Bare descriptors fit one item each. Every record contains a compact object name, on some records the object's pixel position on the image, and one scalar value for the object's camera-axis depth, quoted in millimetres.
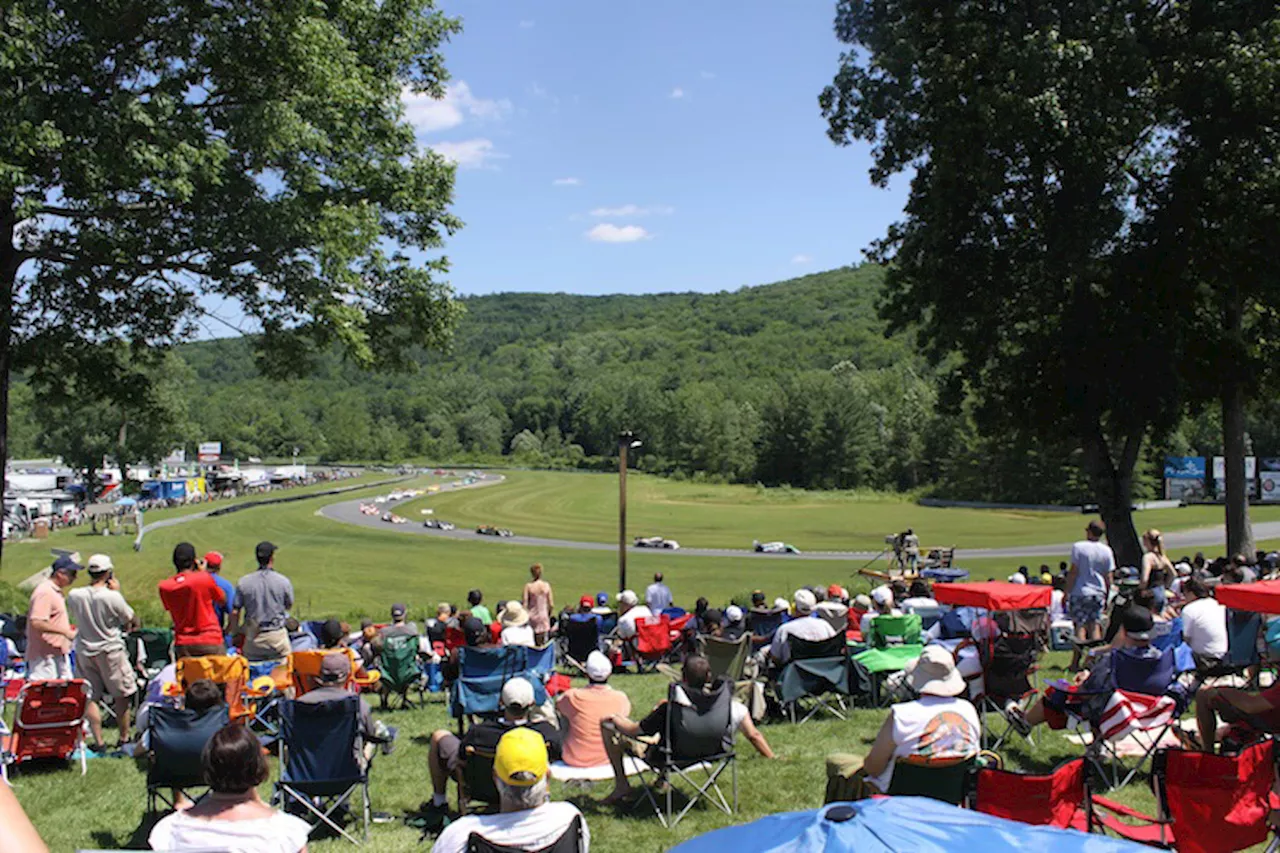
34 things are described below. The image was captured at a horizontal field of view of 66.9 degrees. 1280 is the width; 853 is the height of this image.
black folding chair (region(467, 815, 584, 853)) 3990
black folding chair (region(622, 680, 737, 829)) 6469
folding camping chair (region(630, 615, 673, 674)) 13094
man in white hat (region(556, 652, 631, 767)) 6969
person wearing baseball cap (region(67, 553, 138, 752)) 8133
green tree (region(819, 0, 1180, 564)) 18281
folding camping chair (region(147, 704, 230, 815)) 5953
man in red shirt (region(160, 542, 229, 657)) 8328
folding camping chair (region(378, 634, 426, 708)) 10297
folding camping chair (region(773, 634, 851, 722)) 9055
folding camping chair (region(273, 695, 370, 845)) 6121
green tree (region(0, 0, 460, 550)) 12641
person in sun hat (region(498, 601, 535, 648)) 9109
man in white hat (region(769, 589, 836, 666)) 9164
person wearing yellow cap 4047
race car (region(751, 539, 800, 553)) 50969
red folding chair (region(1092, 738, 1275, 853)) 4695
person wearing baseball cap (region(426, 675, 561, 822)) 5613
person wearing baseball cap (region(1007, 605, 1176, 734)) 6855
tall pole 21153
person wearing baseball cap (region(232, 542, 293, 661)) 8773
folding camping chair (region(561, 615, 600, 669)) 12547
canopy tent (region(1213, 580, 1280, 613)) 7988
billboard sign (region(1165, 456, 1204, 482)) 73000
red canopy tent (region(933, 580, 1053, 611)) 9938
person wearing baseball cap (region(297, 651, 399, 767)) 6250
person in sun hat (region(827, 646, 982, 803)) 5188
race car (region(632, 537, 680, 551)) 54412
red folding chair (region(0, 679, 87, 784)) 7410
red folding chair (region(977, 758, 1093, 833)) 4551
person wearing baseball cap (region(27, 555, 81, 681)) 7992
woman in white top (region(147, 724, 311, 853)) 3992
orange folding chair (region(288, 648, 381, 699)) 8547
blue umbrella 2646
